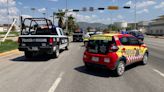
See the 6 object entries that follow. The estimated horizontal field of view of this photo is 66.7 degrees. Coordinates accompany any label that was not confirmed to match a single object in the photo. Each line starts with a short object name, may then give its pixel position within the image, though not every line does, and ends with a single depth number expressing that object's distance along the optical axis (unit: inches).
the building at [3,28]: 3675.1
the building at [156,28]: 1848.9
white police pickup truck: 289.9
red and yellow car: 192.2
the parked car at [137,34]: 748.3
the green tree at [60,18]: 1934.2
